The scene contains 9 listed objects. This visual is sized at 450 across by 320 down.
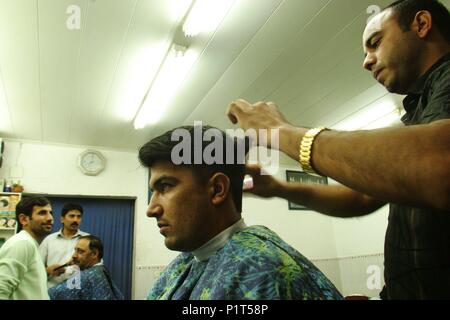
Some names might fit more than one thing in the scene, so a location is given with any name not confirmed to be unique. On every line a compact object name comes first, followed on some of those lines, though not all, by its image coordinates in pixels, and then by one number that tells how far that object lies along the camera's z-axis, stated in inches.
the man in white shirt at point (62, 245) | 159.2
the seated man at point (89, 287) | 118.1
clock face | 203.9
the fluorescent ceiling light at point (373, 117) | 176.1
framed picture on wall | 252.0
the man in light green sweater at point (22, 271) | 90.2
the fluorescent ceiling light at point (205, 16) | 97.4
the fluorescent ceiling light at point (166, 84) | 124.3
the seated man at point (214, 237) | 36.6
